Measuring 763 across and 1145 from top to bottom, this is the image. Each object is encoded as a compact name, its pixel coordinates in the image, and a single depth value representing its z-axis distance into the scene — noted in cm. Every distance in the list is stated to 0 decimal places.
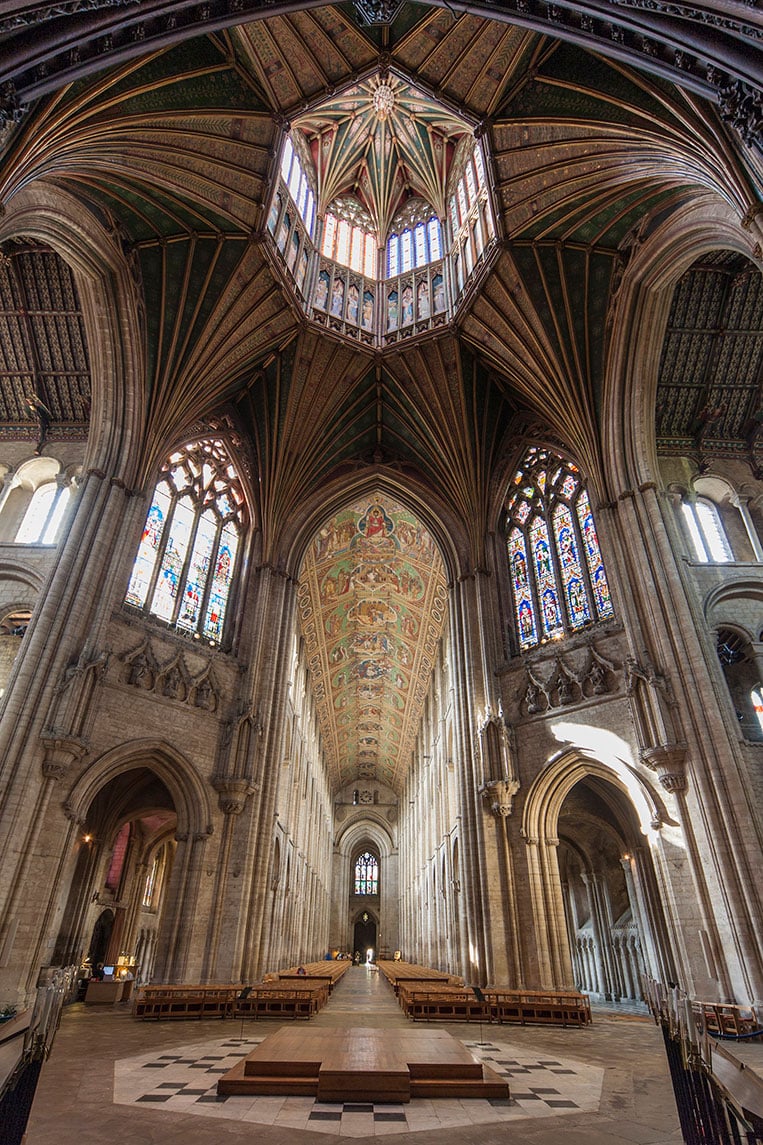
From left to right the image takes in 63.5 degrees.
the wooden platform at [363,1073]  512
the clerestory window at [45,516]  1602
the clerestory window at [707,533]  1590
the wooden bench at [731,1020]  988
